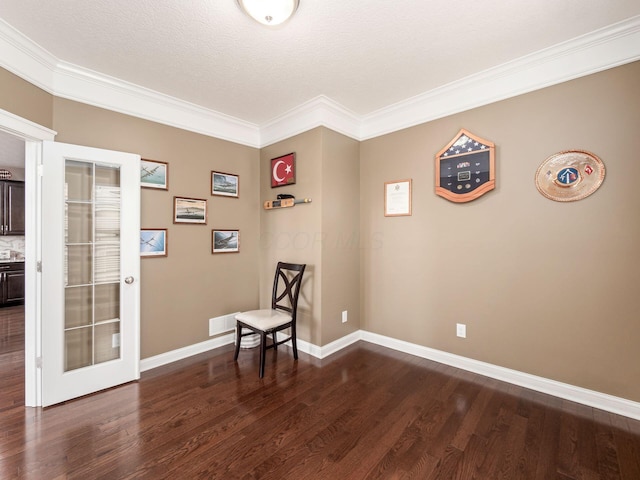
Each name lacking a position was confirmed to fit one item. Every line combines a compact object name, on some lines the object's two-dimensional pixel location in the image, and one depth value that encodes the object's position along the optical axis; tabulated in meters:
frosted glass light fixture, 1.78
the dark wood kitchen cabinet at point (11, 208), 5.50
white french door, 2.35
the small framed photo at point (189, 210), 3.18
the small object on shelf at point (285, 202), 3.39
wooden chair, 2.92
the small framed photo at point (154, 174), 2.94
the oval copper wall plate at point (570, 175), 2.25
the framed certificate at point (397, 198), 3.31
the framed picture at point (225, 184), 3.51
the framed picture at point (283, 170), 3.50
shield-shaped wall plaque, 2.72
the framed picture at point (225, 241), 3.51
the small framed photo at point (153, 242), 2.93
